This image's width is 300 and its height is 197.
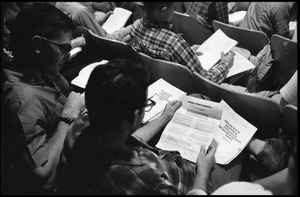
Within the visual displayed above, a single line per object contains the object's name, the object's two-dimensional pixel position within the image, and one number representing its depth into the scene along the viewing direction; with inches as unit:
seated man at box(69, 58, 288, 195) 44.5
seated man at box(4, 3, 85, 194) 53.3
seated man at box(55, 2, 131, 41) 109.0
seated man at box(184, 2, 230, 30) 113.7
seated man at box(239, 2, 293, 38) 103.6
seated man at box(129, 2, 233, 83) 78.1
